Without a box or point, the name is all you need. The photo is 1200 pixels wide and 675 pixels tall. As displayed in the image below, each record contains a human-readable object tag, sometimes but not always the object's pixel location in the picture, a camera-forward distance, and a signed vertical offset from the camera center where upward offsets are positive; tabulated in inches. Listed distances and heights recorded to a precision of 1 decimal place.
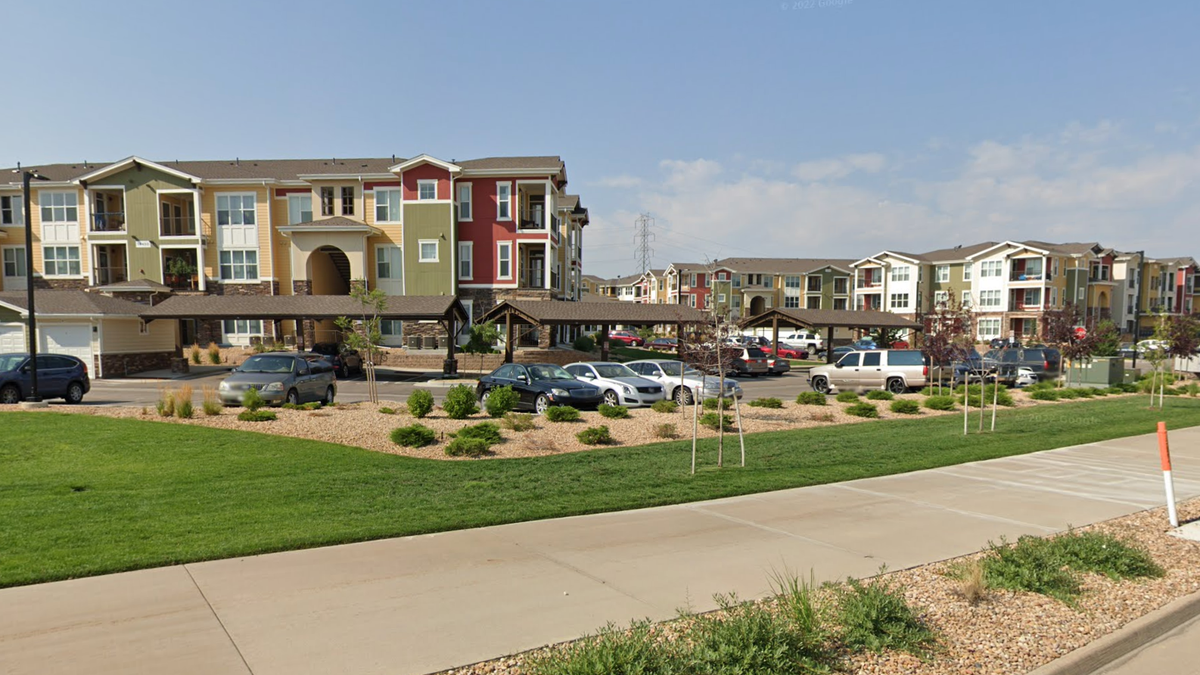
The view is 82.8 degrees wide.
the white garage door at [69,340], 1168.8 -73.5
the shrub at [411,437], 474.6 -95.4
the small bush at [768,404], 744.3 -110.3
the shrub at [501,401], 604.1 -89.9
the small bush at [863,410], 716.0 -112.3
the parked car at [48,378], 720.3 -89.4
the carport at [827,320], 1656.0 -41.3
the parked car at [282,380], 664.4 -82.8
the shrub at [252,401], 582.2 -88.1
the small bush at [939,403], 785.6 -113.8
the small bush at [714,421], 606.5 -107.4
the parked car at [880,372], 972.6 -97.9
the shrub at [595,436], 519.2 -103.1
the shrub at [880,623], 175.8 -85.4
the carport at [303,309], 1263.5 -18.1
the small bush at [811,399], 785.6 -110.5
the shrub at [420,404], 585.3 -89.8
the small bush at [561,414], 596.1 -98.6
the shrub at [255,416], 551.2 -95.3
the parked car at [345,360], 1251.8 -113.5
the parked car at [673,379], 799.1 -95.2
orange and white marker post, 295.1 -72.9
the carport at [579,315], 1280.8 -25.4
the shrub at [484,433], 483.2 -95.3
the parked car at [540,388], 703.1 -90.5
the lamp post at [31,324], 701.9 -29.9
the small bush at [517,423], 545.0 -98.7
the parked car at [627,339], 2373.3 -130.3
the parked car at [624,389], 771.4 -98.2
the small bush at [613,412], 636.7 -103.2
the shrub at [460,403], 592.1 -89.8
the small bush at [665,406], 679.1 -104.7
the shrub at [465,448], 454.9 -98.6
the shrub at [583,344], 1812.3 -115.1
